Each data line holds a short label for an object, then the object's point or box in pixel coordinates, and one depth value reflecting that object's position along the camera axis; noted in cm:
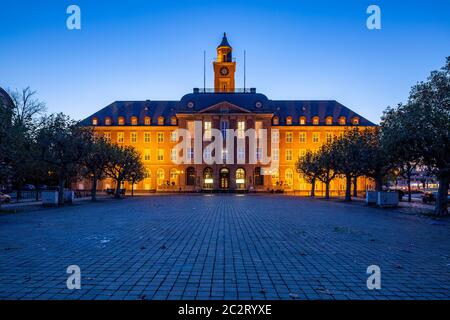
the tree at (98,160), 3725
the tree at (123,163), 4216
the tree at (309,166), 4806
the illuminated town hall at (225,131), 7262
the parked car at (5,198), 3304
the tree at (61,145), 3027
